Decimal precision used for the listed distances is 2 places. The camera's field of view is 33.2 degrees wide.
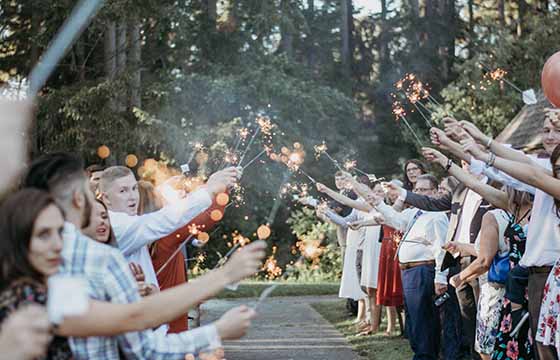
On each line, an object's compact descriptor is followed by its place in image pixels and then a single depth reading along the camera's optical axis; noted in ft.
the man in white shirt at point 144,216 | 17.76
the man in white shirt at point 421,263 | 31.24
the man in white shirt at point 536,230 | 20.34
